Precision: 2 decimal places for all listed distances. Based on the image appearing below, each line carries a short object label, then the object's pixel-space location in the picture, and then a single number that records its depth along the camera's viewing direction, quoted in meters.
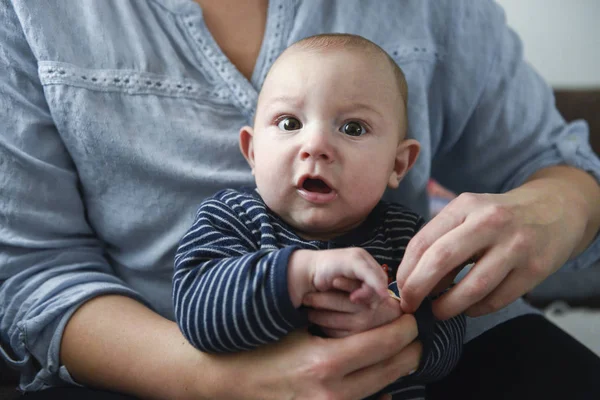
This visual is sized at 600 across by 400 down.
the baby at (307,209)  0.68
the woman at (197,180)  0.73
